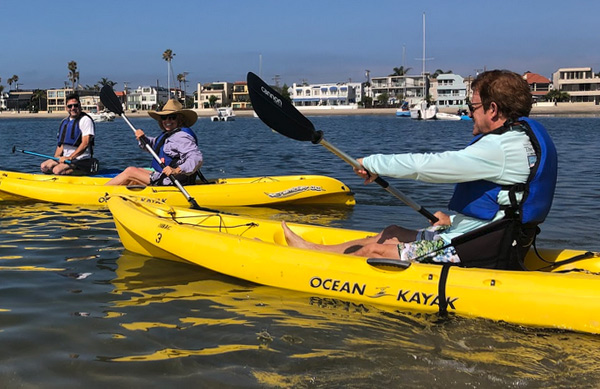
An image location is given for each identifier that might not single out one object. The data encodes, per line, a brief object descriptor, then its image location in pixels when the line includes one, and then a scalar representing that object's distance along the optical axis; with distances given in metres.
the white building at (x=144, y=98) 118.12
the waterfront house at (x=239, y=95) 115.06
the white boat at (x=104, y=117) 71.15
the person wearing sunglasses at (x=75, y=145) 9.50
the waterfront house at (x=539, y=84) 93.48
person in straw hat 7.73
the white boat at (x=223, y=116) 75.56
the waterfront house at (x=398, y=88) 99.56
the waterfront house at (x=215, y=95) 114.78
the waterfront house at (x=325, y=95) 105.12
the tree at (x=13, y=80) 131.75
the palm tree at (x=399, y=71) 105.51
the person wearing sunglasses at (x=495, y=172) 3.55
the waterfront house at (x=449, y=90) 93.94
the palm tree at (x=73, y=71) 108.06
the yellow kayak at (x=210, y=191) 8.14
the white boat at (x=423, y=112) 64.81
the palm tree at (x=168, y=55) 108.88
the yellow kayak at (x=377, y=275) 3.78
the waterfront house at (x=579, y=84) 85.56
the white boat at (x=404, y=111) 75.50
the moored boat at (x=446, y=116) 67.44
